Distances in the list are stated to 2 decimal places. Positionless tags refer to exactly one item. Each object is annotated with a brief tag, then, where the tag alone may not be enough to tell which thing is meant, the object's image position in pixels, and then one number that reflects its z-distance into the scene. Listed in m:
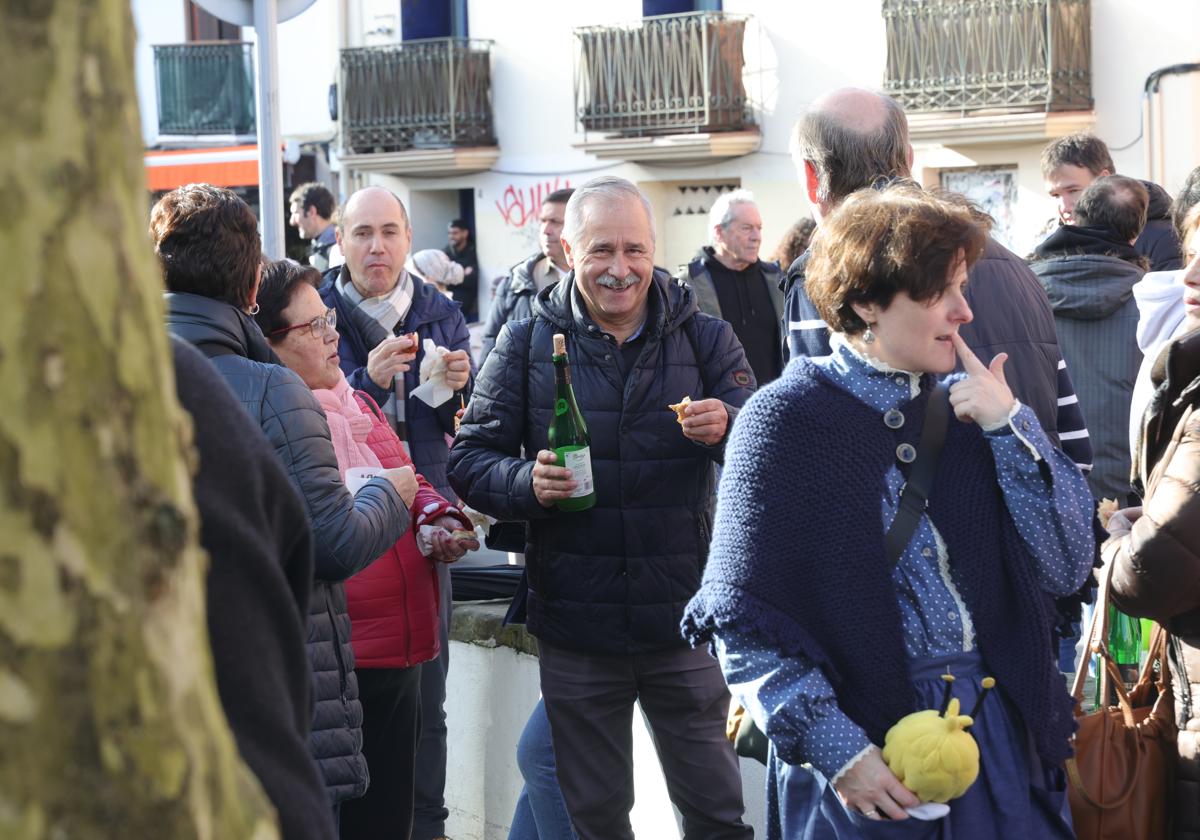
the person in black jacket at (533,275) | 14.77
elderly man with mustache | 8.37
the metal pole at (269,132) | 11.61
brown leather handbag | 6.27
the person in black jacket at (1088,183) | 13.96
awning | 48.94
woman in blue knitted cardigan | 5.43
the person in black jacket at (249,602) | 3.48
